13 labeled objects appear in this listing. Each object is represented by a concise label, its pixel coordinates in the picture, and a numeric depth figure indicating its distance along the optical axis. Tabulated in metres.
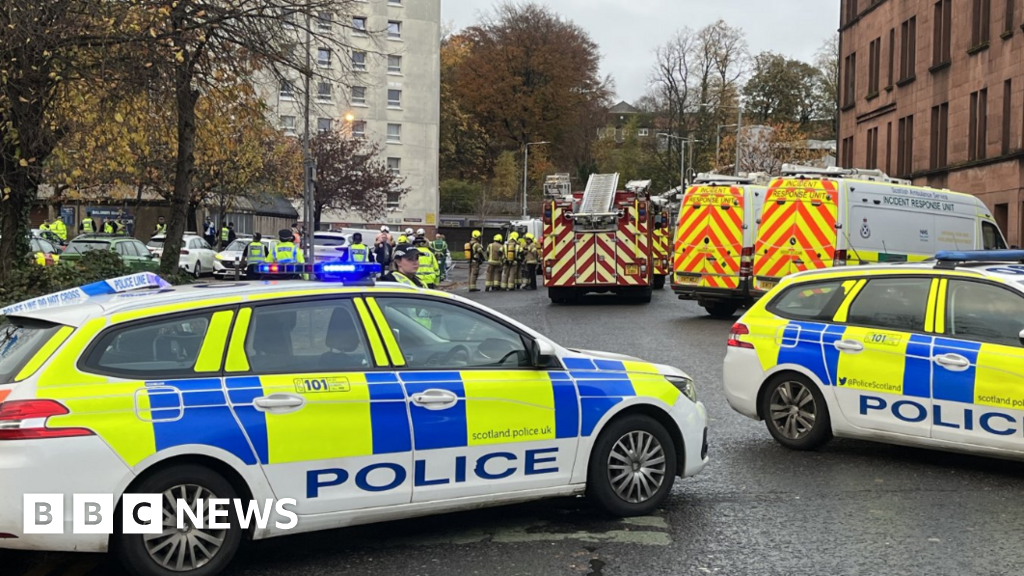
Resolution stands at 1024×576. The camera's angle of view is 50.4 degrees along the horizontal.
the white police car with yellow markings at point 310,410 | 4.80
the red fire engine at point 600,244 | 24.39
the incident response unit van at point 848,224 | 18.38
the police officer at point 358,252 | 25.08
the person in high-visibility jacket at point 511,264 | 30.84
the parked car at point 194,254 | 33.61
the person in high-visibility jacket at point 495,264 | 31.05
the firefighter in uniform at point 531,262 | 31.42
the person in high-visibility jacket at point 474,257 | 33.22
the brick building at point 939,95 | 31.14
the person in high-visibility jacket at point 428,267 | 16.60
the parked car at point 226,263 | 32.59
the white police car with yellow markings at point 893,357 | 7.19
